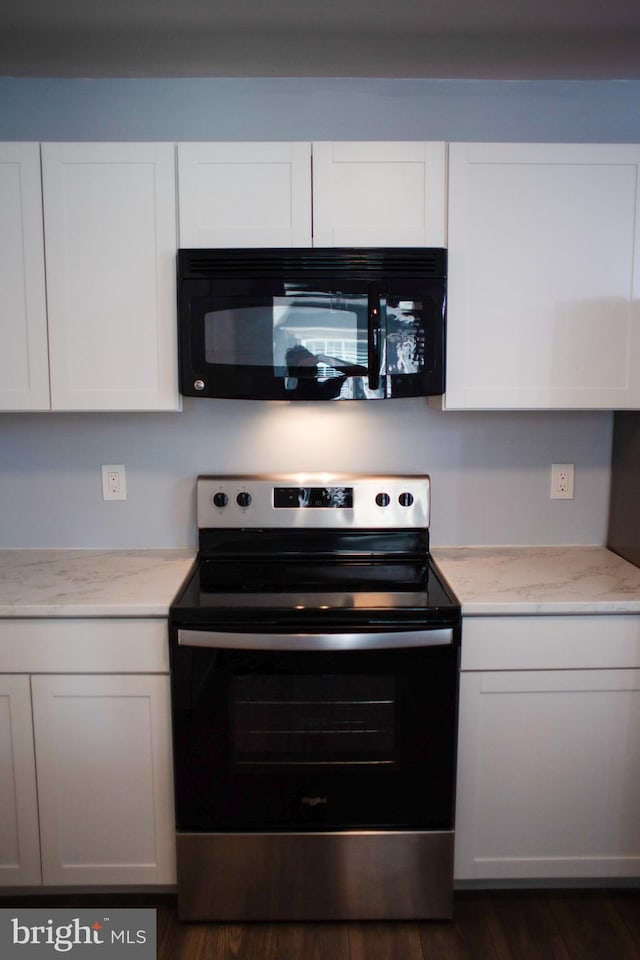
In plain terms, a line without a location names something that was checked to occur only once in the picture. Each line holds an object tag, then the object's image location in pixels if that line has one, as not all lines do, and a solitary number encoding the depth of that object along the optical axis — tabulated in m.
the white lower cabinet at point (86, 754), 1.79
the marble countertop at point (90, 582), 1.77
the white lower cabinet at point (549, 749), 1.82
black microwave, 1.88
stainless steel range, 1.75
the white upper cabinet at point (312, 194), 1.89
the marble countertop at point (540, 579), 1.79
